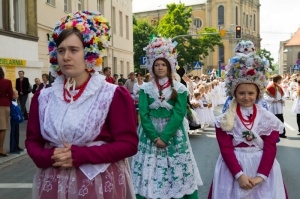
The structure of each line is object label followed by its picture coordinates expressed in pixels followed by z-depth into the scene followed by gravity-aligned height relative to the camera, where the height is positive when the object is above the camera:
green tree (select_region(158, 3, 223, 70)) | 54.19 +4.79
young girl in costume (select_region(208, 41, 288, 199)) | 3.97 -0.60
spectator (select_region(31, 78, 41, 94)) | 17.72 -0.29
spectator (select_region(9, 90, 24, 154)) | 10.28 -1.12
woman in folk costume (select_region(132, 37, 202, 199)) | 5.36 -0.79
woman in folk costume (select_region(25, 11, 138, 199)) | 2.76 -0.31
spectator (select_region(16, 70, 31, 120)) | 16.88 -0.46
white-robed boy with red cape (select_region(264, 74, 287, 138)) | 13.27 -0.73
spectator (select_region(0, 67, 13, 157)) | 9.75 -0.59
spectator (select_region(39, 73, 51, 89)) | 15.96 -0.10
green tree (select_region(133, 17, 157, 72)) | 60.84 +5.16
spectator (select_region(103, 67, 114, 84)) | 14.40 +0.11
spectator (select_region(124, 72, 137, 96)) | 17.03 -0.27
